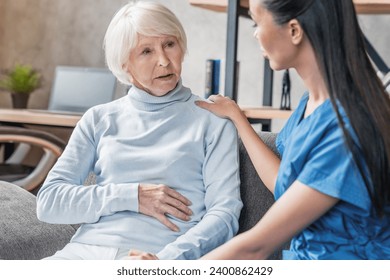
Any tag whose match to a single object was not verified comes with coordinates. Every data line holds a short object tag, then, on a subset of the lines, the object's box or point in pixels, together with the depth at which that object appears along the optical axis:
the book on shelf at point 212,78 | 3.27
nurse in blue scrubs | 1.19
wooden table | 3.53
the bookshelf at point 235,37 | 2.92
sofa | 1.69
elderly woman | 1.58
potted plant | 4.10
